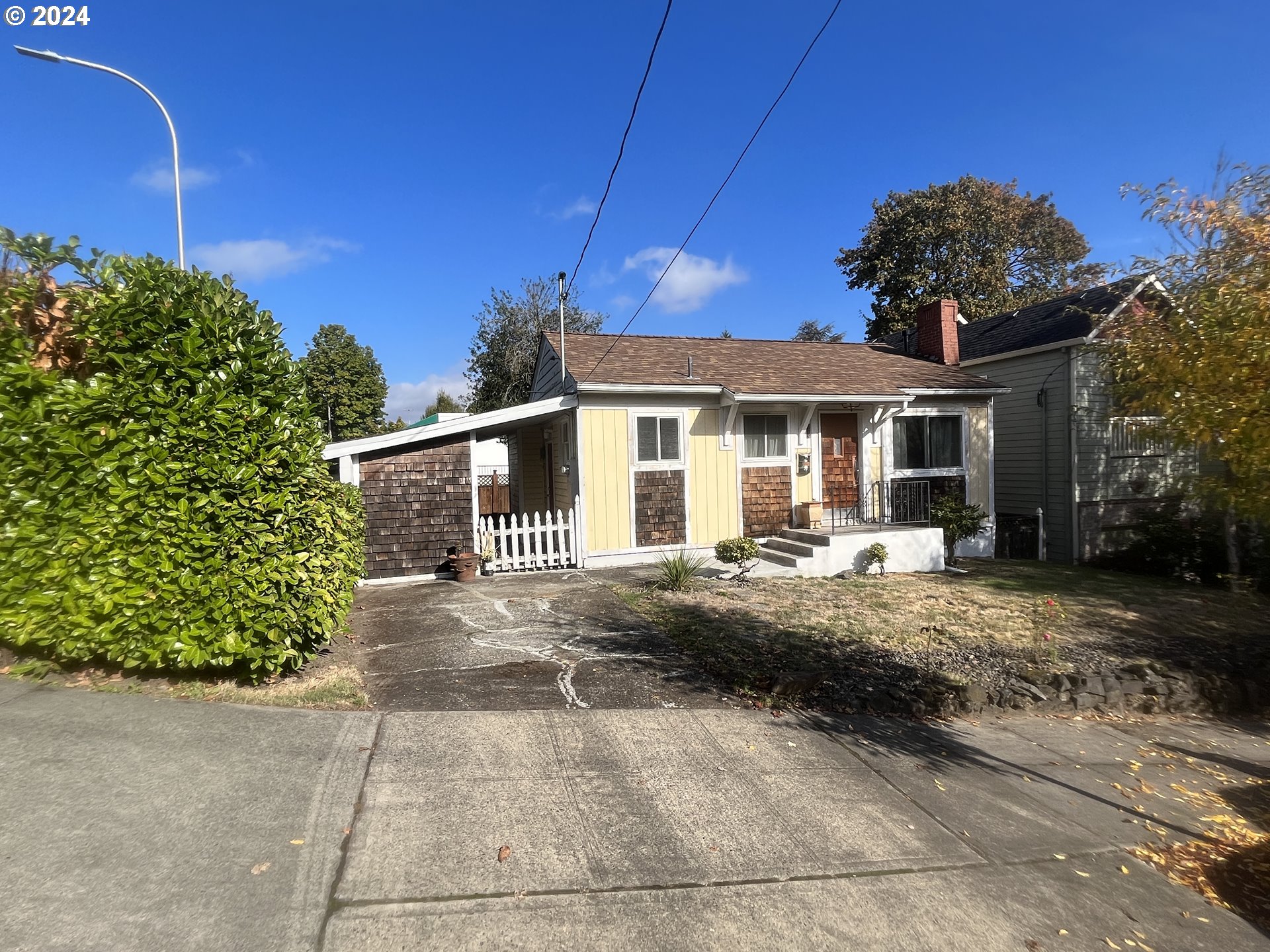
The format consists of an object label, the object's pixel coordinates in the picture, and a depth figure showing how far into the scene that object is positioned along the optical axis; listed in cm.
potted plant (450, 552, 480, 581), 1120
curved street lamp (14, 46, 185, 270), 840
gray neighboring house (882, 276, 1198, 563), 1545
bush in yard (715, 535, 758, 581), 1141
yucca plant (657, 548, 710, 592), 1048
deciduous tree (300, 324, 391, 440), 5553
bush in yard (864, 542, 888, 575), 1231
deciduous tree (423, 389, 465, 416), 5407
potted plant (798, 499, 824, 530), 1360
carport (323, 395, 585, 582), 1122
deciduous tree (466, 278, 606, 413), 3266
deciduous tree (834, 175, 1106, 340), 3225
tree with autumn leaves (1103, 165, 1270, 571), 791
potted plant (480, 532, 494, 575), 1170
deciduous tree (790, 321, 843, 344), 5434
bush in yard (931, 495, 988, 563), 1405
